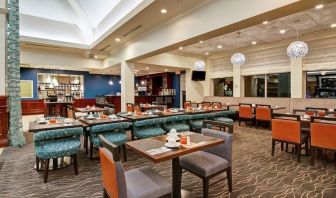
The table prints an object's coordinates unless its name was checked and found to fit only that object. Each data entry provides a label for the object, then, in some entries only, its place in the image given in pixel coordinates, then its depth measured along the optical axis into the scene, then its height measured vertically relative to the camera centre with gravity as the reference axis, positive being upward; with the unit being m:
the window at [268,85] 7.72 +0.50
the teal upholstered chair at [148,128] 4.04 -0.70
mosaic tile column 4.85 +0.55
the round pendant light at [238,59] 6.85 +1.36
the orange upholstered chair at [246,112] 7.27 -0.59
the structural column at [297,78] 6.93 +0.68
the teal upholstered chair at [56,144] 2.90 -0.76
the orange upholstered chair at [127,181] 1.57 -0.81
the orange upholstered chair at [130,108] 6.29 -0.35
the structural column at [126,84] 7.81 +0.55
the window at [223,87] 9.83 +0.55
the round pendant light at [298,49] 5.10 +1.28
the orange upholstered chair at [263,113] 6.67 -0.57
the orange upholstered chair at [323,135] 3.23 -0.66
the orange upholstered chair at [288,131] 3.60 -0.67
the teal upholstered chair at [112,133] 3.54 -0.69
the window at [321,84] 6.64 +0.44
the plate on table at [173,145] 2.05 -0.52
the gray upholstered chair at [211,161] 2.22 -0.80
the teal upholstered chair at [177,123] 4.60 -0.66
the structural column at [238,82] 8.95 +0.70
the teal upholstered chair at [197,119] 5.05 -0.62
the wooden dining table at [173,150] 1.87 -0.55
